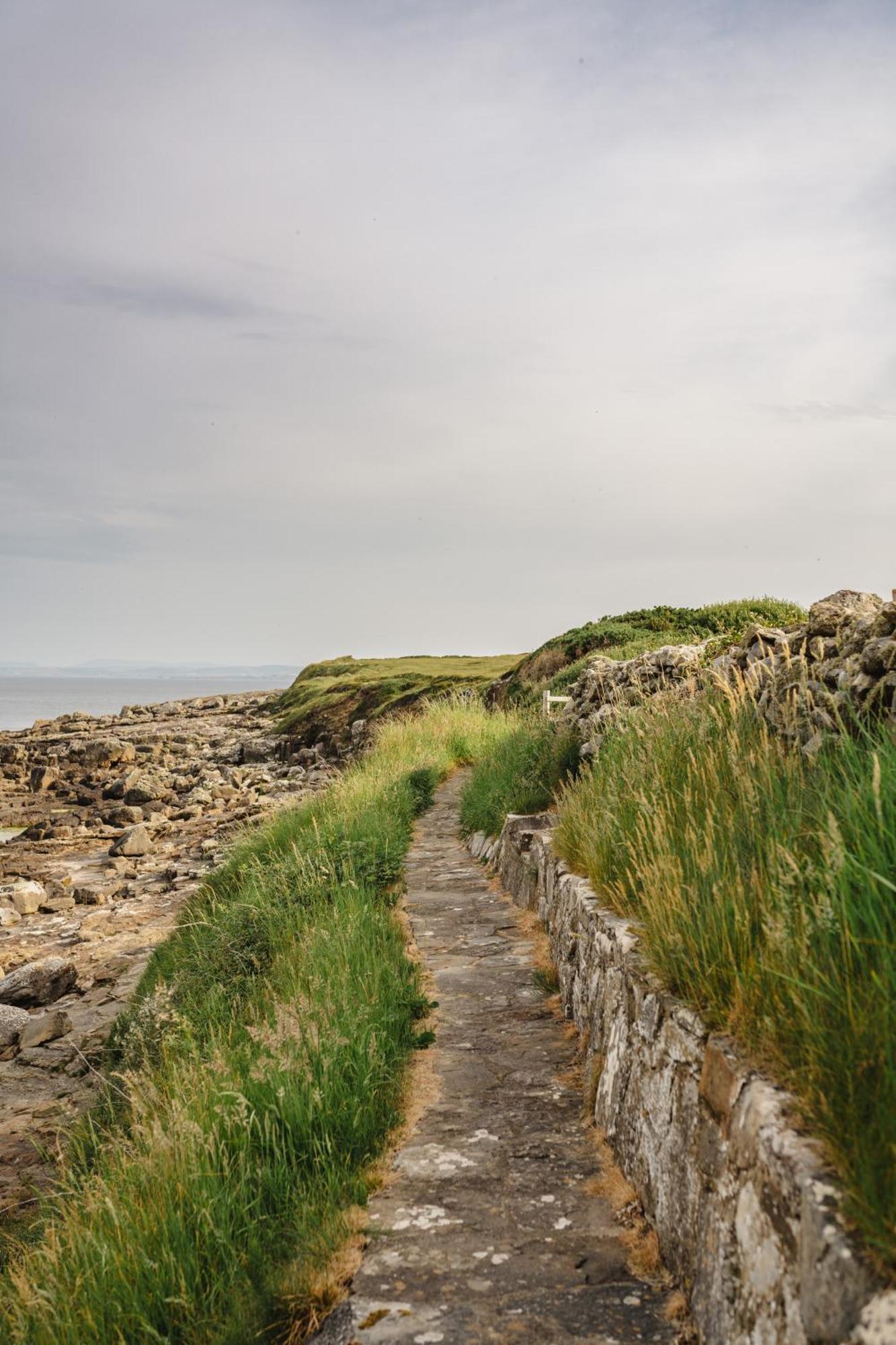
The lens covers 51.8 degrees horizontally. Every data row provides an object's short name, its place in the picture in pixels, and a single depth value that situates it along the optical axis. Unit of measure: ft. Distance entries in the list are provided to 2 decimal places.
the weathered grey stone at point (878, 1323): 7.05
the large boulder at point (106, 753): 134.00
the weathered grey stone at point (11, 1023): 37.65
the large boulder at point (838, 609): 22.12
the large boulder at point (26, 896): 58.34
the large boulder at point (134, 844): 74.08
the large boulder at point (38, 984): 42.09
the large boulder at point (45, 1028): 36.91
